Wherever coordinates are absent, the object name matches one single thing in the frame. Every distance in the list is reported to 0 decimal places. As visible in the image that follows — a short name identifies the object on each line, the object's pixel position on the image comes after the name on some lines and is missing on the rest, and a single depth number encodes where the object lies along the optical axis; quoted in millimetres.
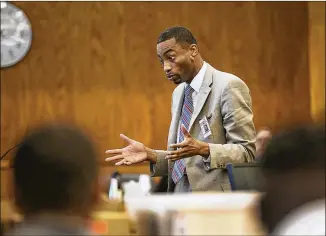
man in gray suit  7602
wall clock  11925
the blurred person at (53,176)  5214
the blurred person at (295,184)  5074
